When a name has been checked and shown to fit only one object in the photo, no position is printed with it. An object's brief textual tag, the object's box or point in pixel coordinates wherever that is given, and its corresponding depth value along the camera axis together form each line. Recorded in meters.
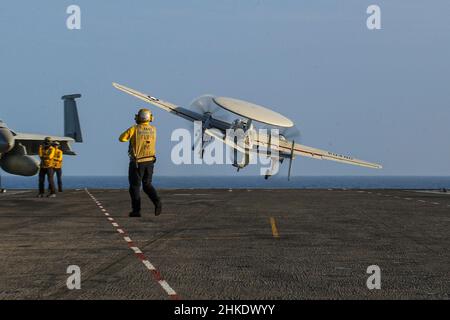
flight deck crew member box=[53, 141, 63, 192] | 30.69
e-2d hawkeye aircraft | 44.16
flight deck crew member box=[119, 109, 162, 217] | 18.28
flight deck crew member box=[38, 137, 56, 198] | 29.64
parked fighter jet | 29.61
